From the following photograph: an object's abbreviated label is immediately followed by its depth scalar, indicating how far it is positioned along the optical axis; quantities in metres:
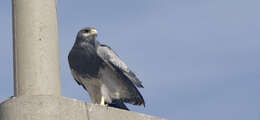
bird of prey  24.56
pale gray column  17.83
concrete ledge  16.66
